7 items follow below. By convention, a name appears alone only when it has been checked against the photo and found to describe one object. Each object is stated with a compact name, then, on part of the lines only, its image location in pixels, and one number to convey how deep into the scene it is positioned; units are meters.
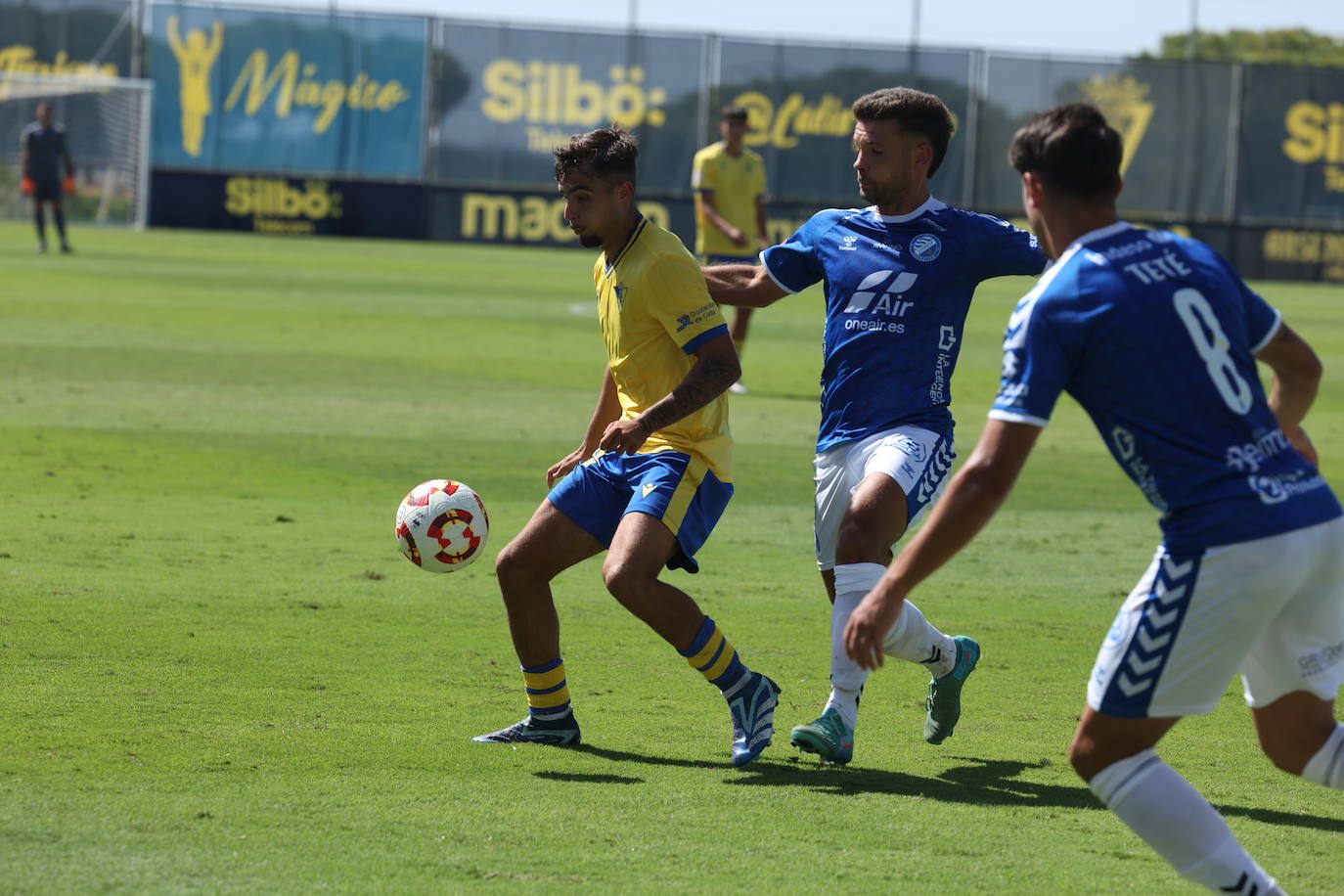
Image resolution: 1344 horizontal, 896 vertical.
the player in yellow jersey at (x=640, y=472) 10.89
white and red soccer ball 12.36
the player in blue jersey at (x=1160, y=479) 7.32
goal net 79.94
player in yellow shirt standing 34.34
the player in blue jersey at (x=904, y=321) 11.37
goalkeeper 58.84
